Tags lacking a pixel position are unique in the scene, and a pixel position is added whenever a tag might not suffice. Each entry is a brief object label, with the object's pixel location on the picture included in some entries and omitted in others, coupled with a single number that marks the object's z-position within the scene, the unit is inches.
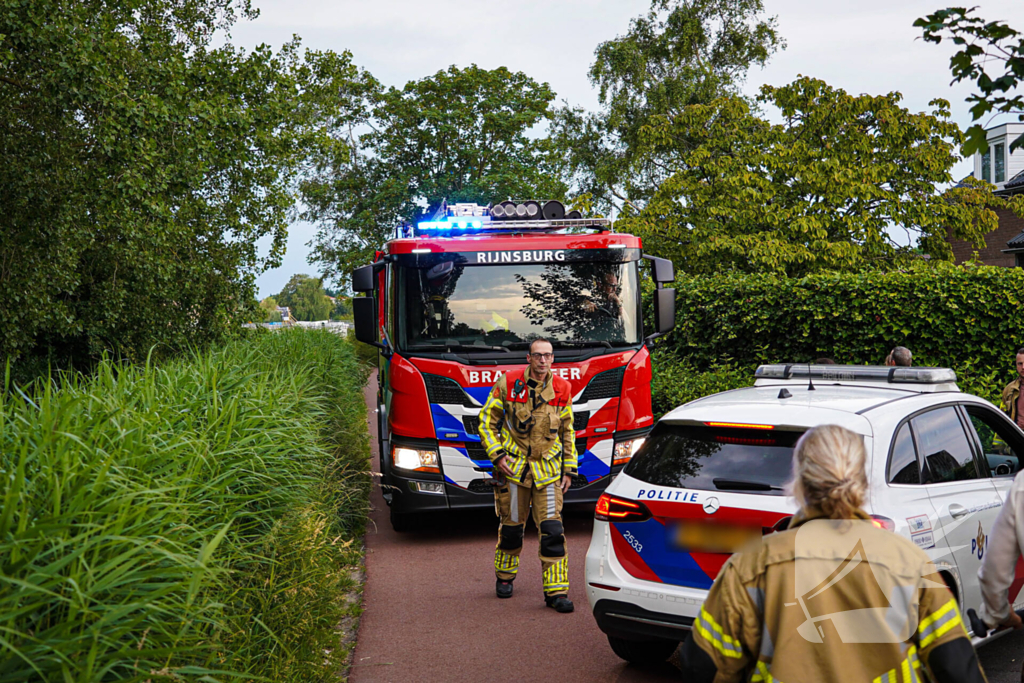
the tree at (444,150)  1496.1
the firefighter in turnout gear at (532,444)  259.6
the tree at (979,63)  203.5
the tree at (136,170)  405.1
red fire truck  327.9
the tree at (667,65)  1444.4
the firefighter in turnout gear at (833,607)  90.1
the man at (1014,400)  335.3
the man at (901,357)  340.8
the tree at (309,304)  5128.0
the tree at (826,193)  863.7
